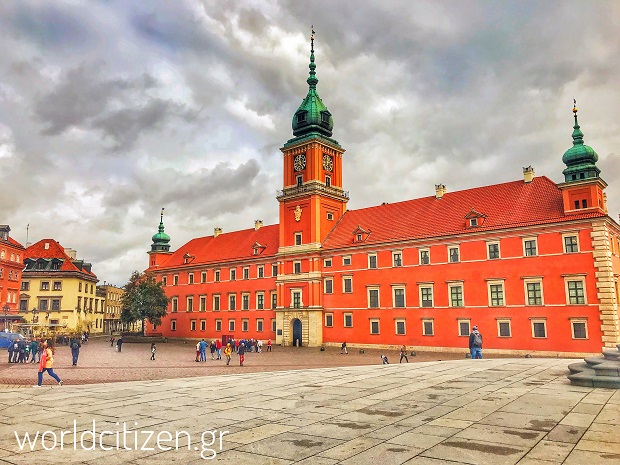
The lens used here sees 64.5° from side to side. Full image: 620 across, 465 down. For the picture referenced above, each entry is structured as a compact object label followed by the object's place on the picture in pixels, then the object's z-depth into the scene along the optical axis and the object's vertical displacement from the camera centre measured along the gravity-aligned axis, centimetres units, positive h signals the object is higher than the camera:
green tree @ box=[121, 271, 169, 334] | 6469 +241
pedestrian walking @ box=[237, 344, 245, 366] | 3255 -245
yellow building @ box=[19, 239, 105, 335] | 7550 +496
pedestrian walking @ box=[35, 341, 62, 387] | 1822 -150
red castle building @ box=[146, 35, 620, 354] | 3819 +442
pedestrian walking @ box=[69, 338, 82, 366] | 3081 -178
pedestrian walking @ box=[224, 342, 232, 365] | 3288 -231
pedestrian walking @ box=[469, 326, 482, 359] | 2718 -181
